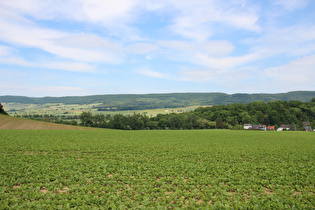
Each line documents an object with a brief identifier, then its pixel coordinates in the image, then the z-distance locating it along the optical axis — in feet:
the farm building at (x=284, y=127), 311.97
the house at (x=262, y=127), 307.27
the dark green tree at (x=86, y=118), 284.59
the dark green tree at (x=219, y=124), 311.47
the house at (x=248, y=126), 324.89
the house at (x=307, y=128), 306.08
